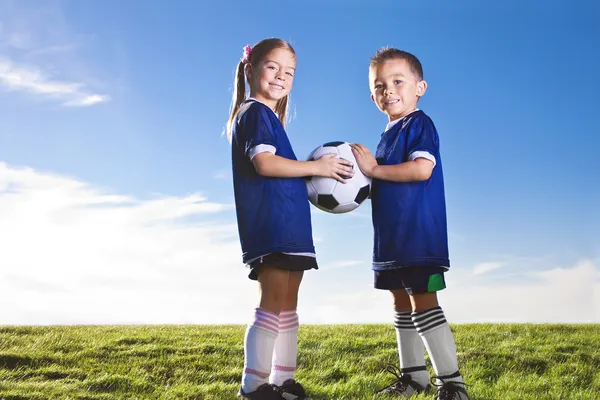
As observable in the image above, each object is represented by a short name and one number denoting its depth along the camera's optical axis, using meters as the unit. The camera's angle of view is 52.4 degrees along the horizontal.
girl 4.24
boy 4.46
